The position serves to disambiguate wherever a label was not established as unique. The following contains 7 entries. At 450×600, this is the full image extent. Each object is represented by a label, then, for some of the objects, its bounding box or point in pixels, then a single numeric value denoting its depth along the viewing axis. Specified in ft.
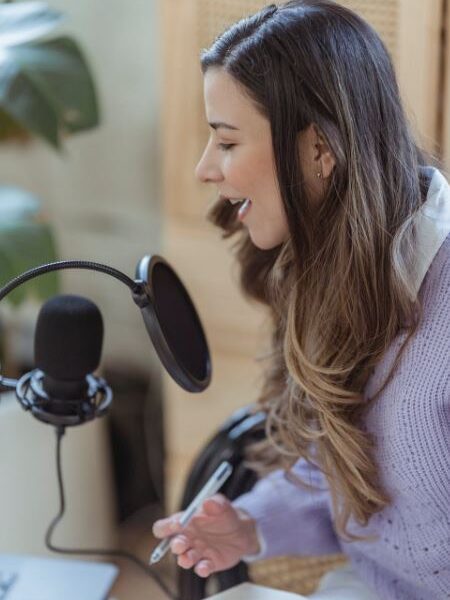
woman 4.13
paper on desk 4.53
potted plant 5.53
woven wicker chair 5.10
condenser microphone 4.28
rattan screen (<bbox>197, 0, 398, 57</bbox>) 5.03
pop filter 4.00
